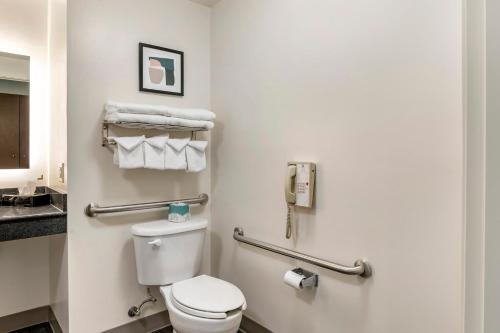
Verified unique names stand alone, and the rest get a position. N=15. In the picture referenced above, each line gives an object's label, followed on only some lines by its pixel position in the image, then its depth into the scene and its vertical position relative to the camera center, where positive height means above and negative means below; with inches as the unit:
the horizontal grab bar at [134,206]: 70.4 -10.0
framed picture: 78.1 +24.4
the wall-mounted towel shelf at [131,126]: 70.1 +9.0
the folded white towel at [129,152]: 68.0 +2.8
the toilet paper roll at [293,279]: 59.7 -22.2
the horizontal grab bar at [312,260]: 53.4 -18.5
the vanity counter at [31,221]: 60.4 -11.2
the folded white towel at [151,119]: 67.9 +10.3
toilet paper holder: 59.8 -22.0
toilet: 58.6 -26.3
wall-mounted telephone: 61.6 -4.0
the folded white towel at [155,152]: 71.0 +2.9
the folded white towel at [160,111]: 68.4 +12.5
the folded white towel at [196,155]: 77.9 +2.4
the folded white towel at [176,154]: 74.5 +2.6
